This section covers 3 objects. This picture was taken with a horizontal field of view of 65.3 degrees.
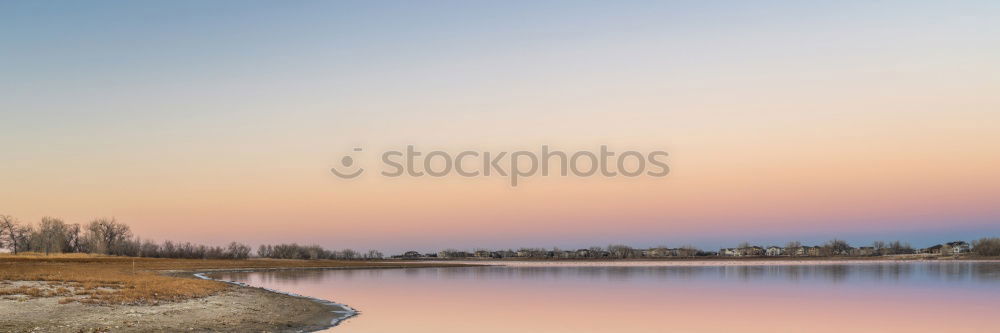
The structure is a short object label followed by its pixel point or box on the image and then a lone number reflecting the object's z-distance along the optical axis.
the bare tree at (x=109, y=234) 176.88
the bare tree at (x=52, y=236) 159.38
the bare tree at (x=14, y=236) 165.38
